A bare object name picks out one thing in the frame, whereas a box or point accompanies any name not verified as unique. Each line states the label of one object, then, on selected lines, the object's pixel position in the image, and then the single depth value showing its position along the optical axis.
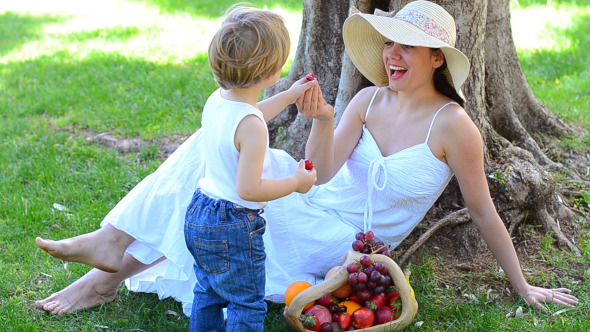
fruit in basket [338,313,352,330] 2.72
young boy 2.42
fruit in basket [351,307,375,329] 2.71
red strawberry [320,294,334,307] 2.80
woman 2.93
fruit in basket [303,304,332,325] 2.73
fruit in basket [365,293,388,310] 2.76
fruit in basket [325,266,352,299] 2.82
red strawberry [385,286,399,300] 2.80
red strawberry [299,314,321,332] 2.70
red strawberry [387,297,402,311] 2.78
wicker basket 2.71
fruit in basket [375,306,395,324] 2.74
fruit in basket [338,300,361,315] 2.79
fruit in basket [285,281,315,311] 2.88
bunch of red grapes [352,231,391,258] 2.88
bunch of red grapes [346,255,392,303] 2.73
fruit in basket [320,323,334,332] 2.71
